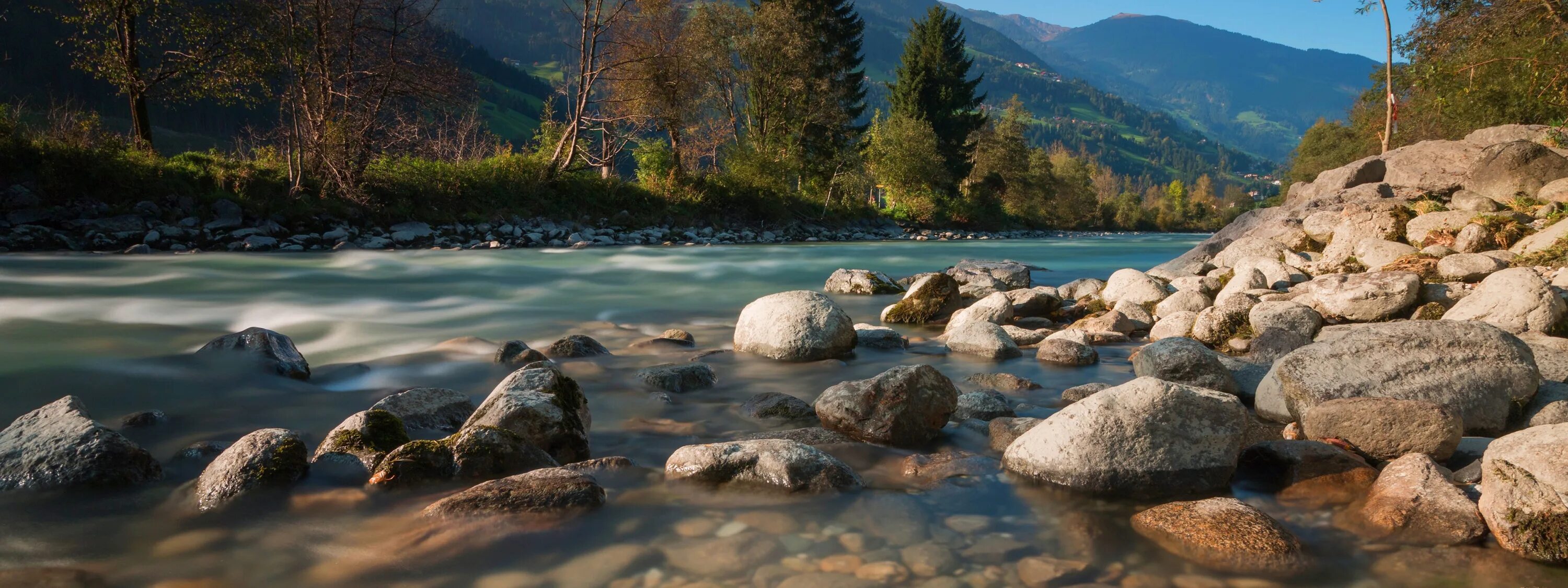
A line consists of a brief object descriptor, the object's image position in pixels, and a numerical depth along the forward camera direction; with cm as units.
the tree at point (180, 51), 1942
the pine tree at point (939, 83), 5547
